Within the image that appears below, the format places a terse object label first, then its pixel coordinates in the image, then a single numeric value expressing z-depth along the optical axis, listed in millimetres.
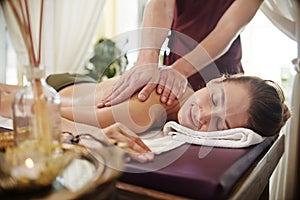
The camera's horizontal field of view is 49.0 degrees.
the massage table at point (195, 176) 870
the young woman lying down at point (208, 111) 1244
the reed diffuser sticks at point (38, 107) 875
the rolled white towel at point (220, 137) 1201
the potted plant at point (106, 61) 2553
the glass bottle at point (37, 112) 886
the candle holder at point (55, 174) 704
